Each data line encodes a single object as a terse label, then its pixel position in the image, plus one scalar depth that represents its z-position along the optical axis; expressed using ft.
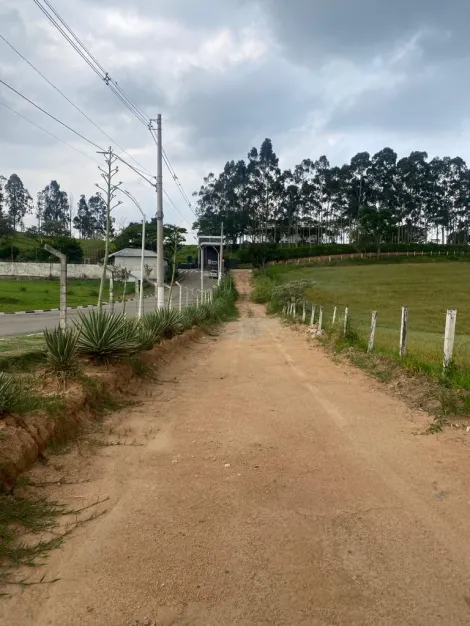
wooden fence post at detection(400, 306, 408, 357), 33.07
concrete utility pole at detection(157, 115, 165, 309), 56.80
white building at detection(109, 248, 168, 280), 226.17
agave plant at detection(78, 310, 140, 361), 27.86
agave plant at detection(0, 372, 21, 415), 16.45
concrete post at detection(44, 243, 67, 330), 26.47
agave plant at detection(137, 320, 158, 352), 35.29
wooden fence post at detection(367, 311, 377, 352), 38.60
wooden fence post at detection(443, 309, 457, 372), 26.58
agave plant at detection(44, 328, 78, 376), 23.75
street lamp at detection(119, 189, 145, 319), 48.88
